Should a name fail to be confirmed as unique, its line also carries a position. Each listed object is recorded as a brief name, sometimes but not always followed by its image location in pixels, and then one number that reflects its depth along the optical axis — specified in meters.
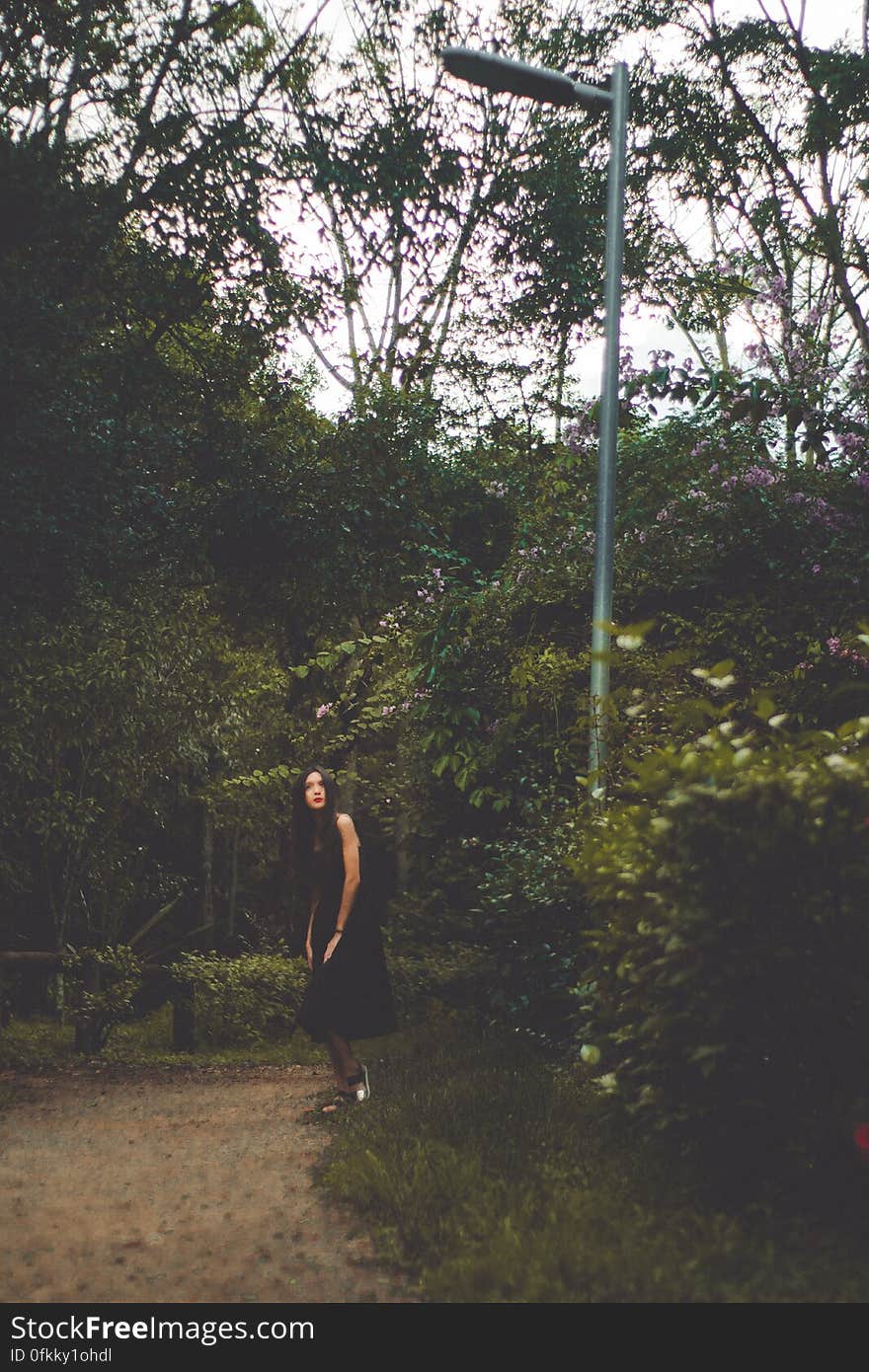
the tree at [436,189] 11.00
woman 7.19
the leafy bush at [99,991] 10.41
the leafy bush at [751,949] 4.03
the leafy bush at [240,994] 12.11
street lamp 7.26
